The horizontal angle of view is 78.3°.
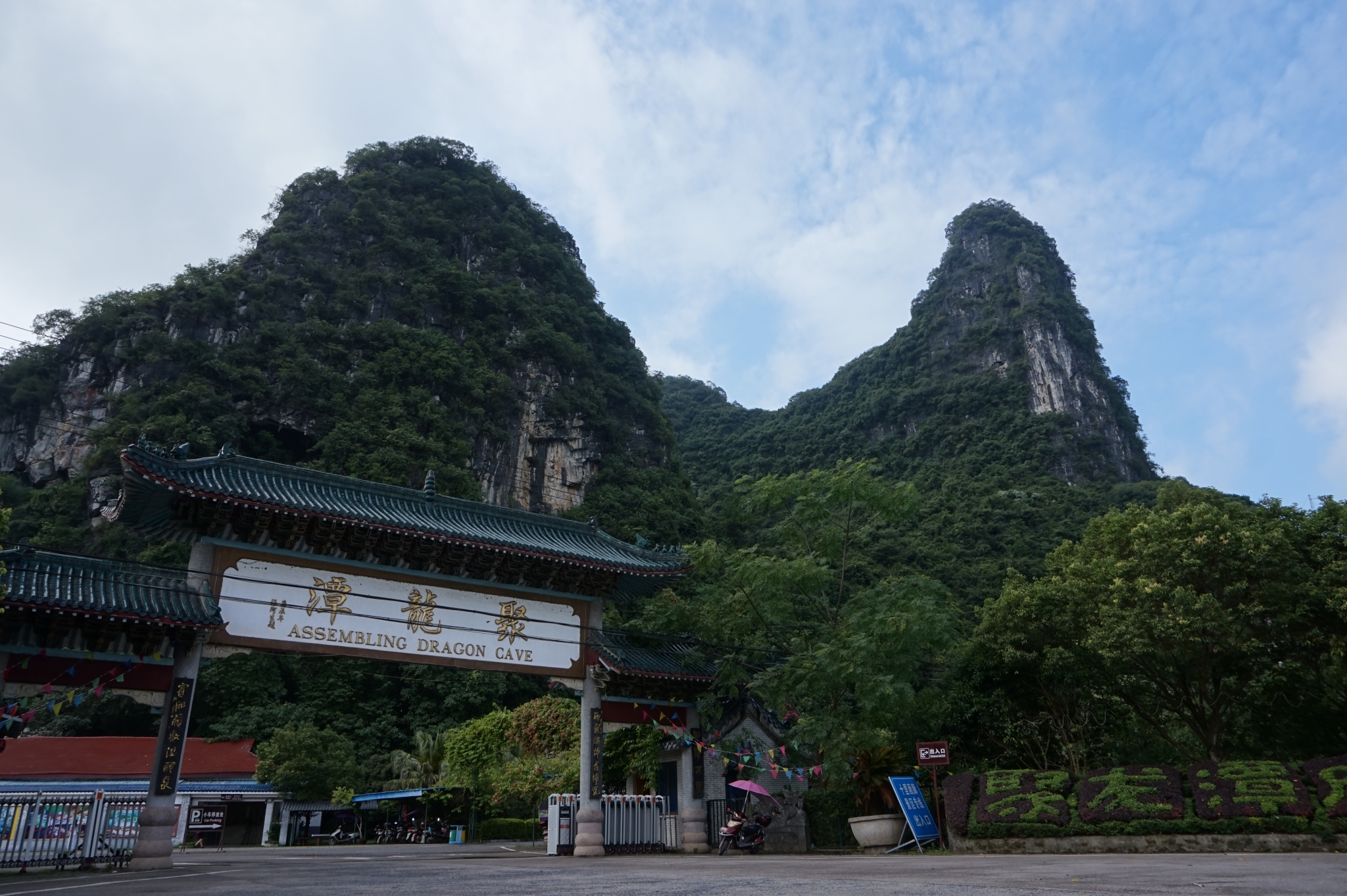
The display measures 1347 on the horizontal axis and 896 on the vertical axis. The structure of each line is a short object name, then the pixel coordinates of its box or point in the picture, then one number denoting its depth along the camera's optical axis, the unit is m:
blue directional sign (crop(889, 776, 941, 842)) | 12.52
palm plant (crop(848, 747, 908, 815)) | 13.85
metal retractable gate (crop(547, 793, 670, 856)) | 13.90
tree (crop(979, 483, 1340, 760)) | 13.04
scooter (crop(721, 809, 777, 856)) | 13.59
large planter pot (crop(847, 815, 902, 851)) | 13.05
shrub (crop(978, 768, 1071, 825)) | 11.69
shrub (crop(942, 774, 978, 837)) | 12.27
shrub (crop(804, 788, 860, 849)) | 14.30
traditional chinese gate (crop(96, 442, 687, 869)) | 11.07
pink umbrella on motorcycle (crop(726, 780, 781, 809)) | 13.36
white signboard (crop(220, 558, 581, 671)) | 11.55
